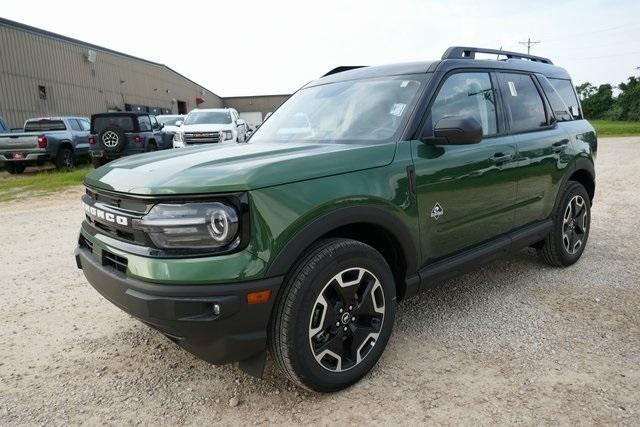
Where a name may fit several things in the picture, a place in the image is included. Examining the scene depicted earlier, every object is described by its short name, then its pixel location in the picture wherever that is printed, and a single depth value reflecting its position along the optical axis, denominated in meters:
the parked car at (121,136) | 12.81
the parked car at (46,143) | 13.11
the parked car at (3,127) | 14.57
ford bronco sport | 2.16
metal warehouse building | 22.12
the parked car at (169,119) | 20.27
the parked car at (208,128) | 14.27
